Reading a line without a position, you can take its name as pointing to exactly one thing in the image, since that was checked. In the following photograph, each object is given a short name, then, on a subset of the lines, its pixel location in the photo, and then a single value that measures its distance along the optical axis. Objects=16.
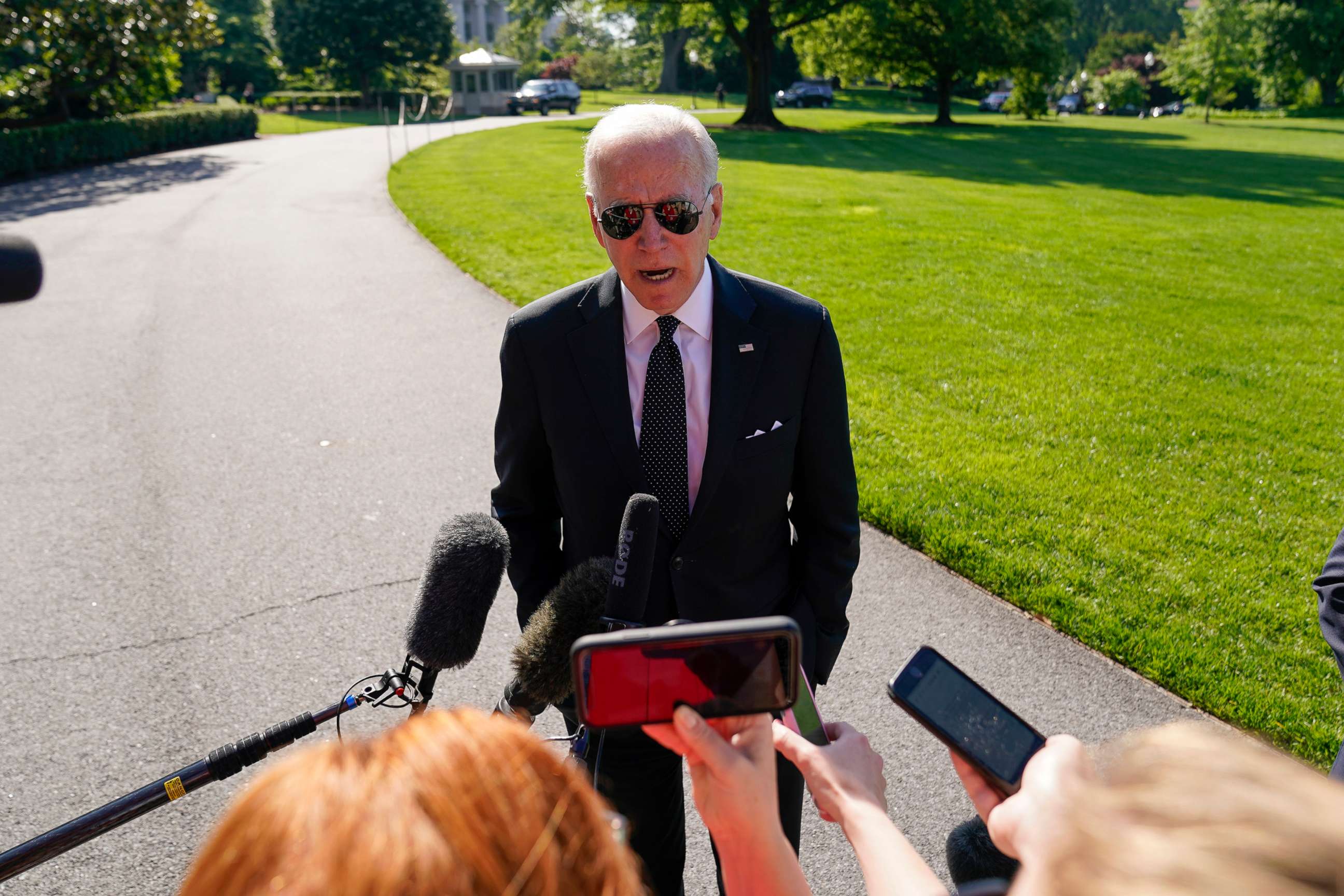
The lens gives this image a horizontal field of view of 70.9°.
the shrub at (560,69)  65.75
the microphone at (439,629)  1.80
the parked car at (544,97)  49.75
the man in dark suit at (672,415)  2.42
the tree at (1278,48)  56.19
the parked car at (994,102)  63.72
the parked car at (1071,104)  67.06
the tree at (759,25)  34.22
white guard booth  53.41
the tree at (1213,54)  54.03
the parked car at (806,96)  59.31
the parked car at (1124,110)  67.31
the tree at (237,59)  55.28
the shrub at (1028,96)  40.97
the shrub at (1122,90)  66.00
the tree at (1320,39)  54.69
